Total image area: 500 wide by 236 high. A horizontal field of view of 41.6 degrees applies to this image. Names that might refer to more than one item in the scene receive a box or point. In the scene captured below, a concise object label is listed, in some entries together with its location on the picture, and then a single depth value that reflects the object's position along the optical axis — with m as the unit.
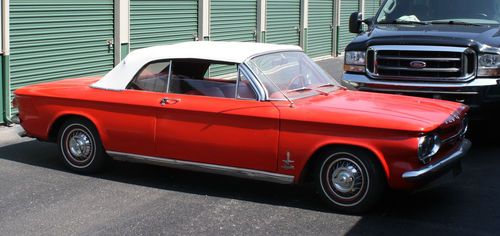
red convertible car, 5.32
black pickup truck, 7.44
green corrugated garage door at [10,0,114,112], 9.45
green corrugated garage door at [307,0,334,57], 20.06
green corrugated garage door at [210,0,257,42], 14.47
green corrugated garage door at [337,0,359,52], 22.69
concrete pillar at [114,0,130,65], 11.40
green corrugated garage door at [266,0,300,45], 17.14
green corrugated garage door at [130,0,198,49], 12.07
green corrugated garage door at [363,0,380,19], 25.42
